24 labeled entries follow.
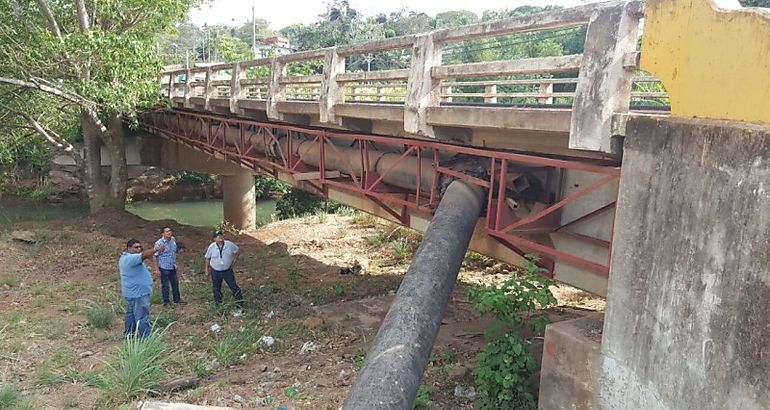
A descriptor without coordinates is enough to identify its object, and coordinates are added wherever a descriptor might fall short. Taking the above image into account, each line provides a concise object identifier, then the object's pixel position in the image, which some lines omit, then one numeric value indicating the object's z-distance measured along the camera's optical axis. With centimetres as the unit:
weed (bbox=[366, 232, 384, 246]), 1606
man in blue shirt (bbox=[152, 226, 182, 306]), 937
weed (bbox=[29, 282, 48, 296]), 1028
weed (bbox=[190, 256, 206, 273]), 1241
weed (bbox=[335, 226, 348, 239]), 1739
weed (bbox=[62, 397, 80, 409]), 581
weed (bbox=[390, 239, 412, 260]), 1434
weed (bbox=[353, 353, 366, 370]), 692
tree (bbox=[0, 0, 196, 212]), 1210
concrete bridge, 325
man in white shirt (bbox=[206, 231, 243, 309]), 920
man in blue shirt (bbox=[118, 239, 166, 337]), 746
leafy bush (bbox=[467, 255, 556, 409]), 530
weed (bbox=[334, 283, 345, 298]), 1042
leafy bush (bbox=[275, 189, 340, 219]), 2353
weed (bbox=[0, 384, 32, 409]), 560
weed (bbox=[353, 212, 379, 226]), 1908
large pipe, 369
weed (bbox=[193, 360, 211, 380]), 673
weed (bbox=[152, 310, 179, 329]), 870
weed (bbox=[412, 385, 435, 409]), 561
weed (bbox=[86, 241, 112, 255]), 1363
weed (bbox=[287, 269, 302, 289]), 1122
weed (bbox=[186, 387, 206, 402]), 594
